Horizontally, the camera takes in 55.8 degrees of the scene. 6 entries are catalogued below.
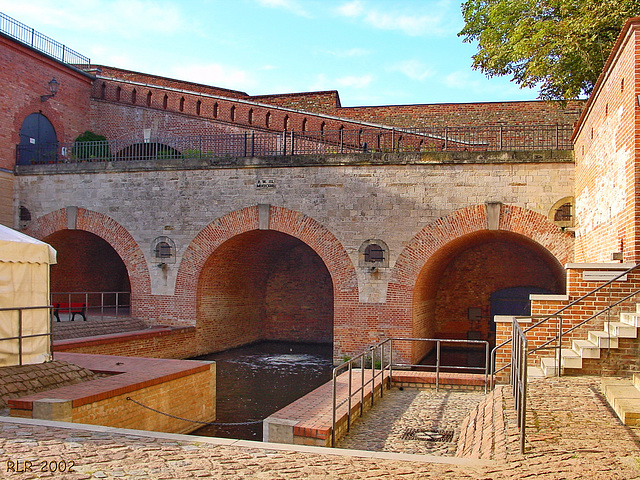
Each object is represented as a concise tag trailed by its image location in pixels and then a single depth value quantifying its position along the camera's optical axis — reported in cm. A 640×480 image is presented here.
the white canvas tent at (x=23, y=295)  873
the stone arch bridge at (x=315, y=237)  1376
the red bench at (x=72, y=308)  1505
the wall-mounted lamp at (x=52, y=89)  1907
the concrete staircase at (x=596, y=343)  775
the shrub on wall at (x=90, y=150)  1906
